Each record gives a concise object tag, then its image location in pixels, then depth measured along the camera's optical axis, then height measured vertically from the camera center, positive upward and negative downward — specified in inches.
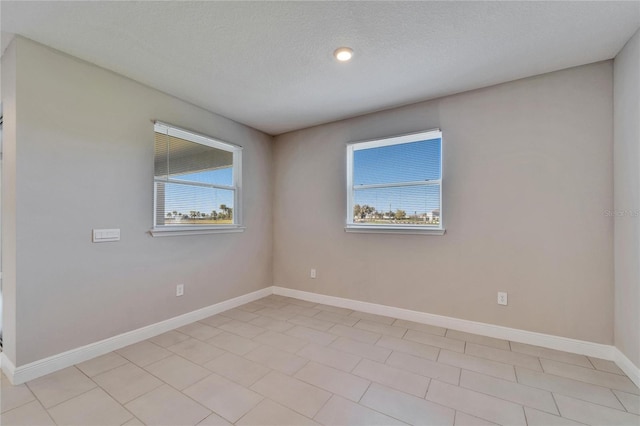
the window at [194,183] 115.3 +13.1
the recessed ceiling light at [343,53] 85.2 +49.1
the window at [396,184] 123.7 +13.6
